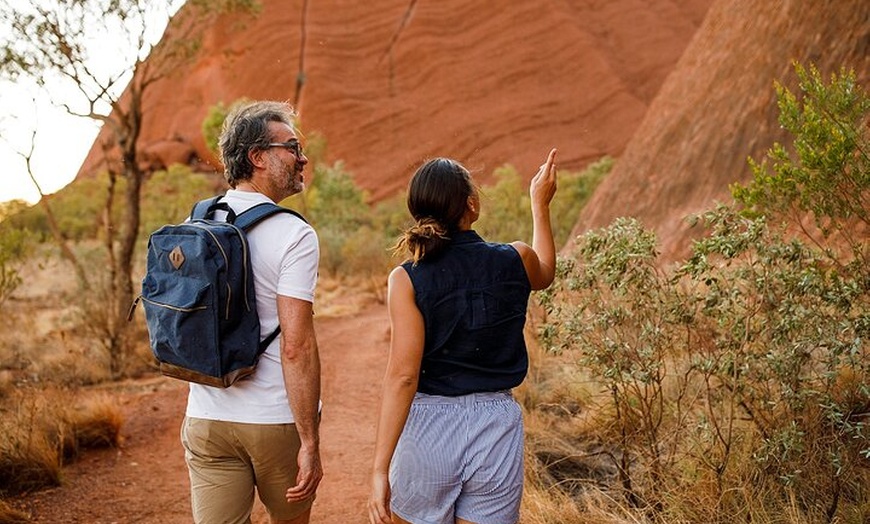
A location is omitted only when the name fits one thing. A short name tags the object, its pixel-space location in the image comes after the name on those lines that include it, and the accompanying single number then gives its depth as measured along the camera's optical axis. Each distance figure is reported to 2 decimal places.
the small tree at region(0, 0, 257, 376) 9.08
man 2.33
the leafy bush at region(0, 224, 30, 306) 7.53
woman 2.18
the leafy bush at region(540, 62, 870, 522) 3.29
